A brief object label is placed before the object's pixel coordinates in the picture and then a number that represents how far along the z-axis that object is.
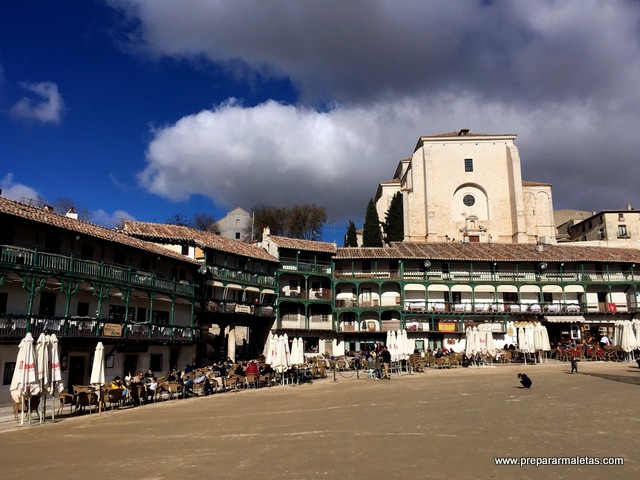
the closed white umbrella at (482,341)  32.81
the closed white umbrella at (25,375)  15.75
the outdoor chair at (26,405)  16.72
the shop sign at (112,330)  26.36
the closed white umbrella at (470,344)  32.78
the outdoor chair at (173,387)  21.95
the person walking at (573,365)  26.60
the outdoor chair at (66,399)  18.41
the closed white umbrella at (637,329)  32.26
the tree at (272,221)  76.12
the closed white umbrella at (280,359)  25.62
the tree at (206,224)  80.62
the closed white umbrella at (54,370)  16.95
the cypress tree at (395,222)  66.26
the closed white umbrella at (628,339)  32.09
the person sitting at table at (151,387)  21.38
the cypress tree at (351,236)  67.56
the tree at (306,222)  75.84
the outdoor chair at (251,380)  25.16
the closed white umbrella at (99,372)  18.80
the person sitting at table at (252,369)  25.28
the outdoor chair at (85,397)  18.50
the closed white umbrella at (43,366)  16.35
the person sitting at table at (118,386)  20.19
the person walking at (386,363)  27.52
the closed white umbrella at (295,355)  27.39
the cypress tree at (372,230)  64.81
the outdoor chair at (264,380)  26.02
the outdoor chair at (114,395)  19.38
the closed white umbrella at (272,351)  25.84
